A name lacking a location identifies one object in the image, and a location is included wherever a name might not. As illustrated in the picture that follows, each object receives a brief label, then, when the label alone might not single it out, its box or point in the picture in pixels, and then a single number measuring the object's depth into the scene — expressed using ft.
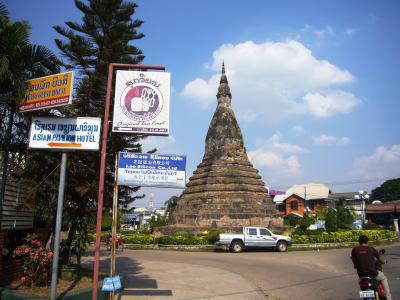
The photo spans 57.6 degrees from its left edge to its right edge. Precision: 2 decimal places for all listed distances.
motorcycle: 20.61
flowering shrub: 25.98
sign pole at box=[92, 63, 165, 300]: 21.88
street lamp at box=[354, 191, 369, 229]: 111.60
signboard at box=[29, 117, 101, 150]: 24.04
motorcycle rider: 21.45
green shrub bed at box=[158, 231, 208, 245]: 73.72
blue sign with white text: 24.88
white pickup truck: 66.69
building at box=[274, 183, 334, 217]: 183.32
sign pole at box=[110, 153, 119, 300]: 23.49
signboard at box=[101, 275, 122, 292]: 22.58
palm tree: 24.55
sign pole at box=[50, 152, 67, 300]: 20.63
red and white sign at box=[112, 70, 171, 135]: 25.25
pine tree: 31.01
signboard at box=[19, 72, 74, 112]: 23.48
